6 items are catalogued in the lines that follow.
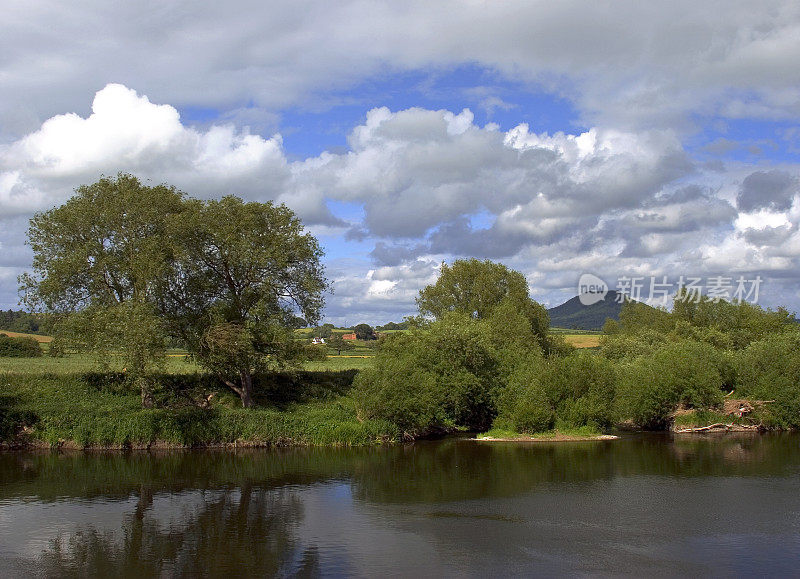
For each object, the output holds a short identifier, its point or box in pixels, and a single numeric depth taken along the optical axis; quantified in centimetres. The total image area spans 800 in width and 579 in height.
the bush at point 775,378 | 4766
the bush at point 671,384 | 4778
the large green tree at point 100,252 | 4306
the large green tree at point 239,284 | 4362
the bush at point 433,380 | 4359
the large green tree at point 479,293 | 7156
